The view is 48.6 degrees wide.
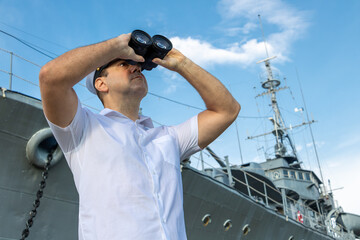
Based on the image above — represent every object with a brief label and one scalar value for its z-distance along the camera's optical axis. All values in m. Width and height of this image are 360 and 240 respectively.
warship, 4.71
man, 1.63
